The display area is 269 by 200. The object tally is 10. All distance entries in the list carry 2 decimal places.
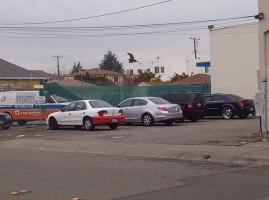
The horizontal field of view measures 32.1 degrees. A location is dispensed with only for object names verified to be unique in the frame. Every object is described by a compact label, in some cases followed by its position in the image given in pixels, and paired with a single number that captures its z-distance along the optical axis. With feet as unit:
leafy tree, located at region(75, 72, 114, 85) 209.15
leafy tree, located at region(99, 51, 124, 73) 322.75
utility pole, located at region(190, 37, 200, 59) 281.13
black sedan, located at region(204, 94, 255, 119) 89.66
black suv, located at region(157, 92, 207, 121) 86.07
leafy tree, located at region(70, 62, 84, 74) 374.08
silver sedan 75.87
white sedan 71.10
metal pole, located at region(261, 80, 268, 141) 50.72
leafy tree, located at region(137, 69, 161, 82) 243.93
